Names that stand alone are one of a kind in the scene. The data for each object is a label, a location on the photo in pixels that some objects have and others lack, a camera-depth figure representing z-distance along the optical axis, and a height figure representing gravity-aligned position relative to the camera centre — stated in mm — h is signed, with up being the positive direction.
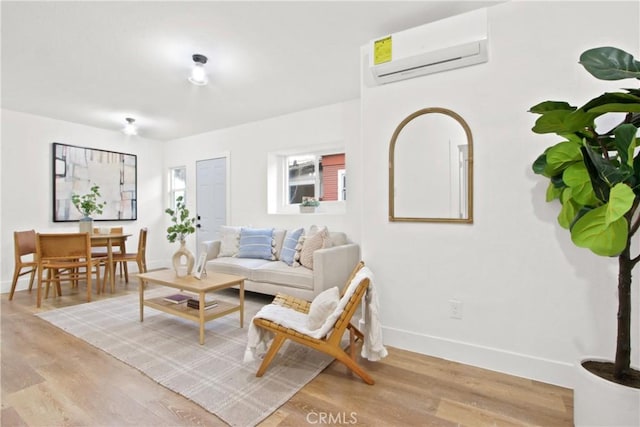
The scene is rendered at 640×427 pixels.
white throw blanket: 1897 -740
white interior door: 5273 +296
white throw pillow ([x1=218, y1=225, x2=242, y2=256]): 4250 -403
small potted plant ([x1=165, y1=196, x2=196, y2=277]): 2834 -385
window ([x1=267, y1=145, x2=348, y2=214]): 4164 +518
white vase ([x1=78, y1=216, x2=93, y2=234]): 4176 -157
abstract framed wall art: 4570 +565
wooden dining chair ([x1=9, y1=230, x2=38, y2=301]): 3629 -459
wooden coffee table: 2467 -676
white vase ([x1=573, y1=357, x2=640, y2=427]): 1233 -808
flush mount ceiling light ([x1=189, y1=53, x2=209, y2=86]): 2746 +1321
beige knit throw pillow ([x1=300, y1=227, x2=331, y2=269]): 3434 -356
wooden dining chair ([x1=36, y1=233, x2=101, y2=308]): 3426 -469
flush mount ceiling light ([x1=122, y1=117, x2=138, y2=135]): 4587 +1326
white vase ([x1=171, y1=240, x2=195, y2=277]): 2836 -464
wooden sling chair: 1790 -748
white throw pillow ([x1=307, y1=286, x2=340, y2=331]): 1977 -645
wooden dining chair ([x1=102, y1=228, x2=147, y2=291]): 4434 -628
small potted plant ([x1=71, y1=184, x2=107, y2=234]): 4184 +91
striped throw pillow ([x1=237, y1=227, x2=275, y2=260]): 3971 -404
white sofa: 3094 -640
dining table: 4047 -404
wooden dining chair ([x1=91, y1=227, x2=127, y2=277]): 4285 -528
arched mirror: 2174 +344
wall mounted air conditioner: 2025 +1185
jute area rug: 1717 -1052
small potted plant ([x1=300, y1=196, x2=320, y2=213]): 4191 +120
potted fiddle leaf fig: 1165 +143
